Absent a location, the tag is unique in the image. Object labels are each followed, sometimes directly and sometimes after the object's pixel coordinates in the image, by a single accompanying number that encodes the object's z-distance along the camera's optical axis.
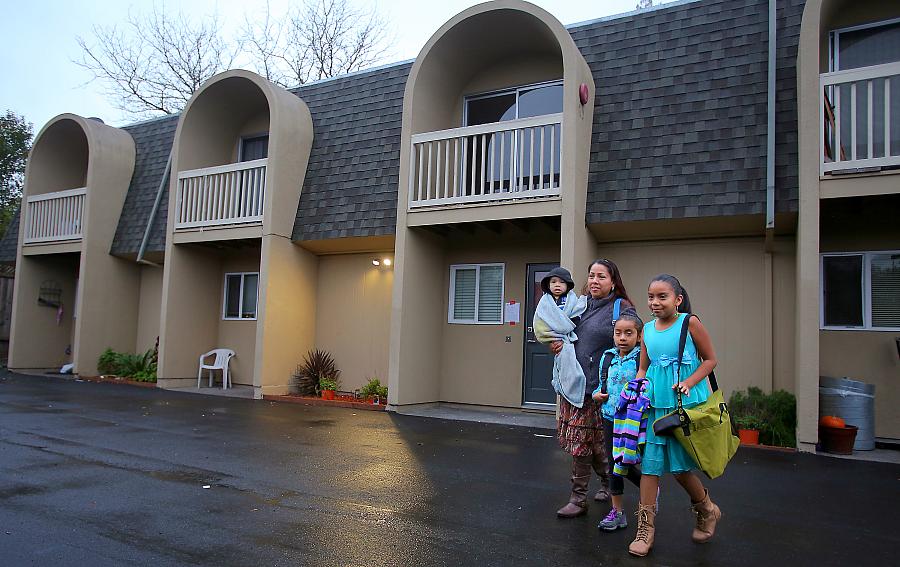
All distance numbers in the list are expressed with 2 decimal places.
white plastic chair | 13.13
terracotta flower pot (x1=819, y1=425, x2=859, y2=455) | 7.11
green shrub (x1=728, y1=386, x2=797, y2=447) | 7.67
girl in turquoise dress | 3.74
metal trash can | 7.45
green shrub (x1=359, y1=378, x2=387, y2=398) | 10.88
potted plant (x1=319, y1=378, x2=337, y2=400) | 11.28
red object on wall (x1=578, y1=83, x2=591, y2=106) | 9.07
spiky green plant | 11.75
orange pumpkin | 7.20
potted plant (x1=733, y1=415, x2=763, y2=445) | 7.76
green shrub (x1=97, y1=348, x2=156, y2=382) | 13.80
